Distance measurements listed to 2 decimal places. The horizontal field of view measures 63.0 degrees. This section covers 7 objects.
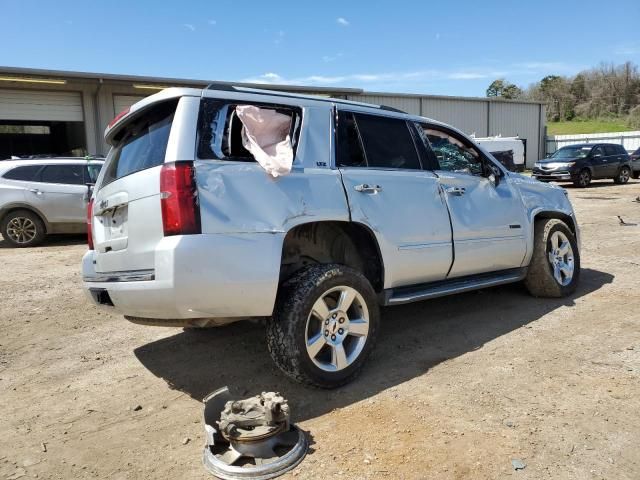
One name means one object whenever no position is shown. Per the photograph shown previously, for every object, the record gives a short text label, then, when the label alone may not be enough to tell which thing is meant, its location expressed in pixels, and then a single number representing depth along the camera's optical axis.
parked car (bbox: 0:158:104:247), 9.91
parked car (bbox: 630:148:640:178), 24.31
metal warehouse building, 17.45
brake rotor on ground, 2.63
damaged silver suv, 3.07
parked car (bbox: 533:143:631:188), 20.67
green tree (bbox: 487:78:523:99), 79.00
